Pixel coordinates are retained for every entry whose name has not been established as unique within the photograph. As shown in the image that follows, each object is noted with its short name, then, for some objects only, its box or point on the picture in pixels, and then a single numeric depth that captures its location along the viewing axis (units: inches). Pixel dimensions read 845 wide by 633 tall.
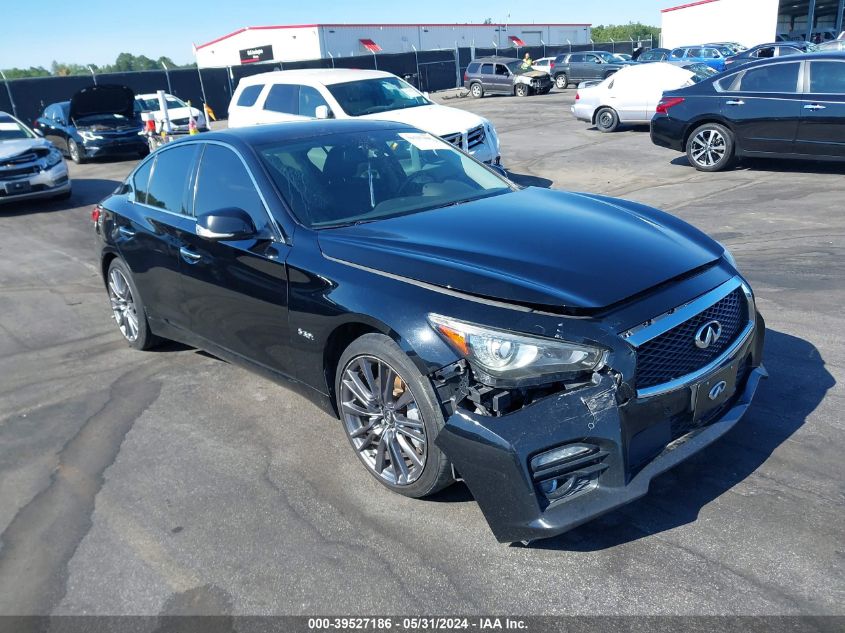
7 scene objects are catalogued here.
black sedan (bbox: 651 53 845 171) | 408.2
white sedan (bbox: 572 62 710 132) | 640.4
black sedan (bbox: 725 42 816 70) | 1052.5
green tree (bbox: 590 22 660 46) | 3563.0
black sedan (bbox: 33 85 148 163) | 676.1
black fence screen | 1125.1
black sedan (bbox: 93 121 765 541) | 114.8
